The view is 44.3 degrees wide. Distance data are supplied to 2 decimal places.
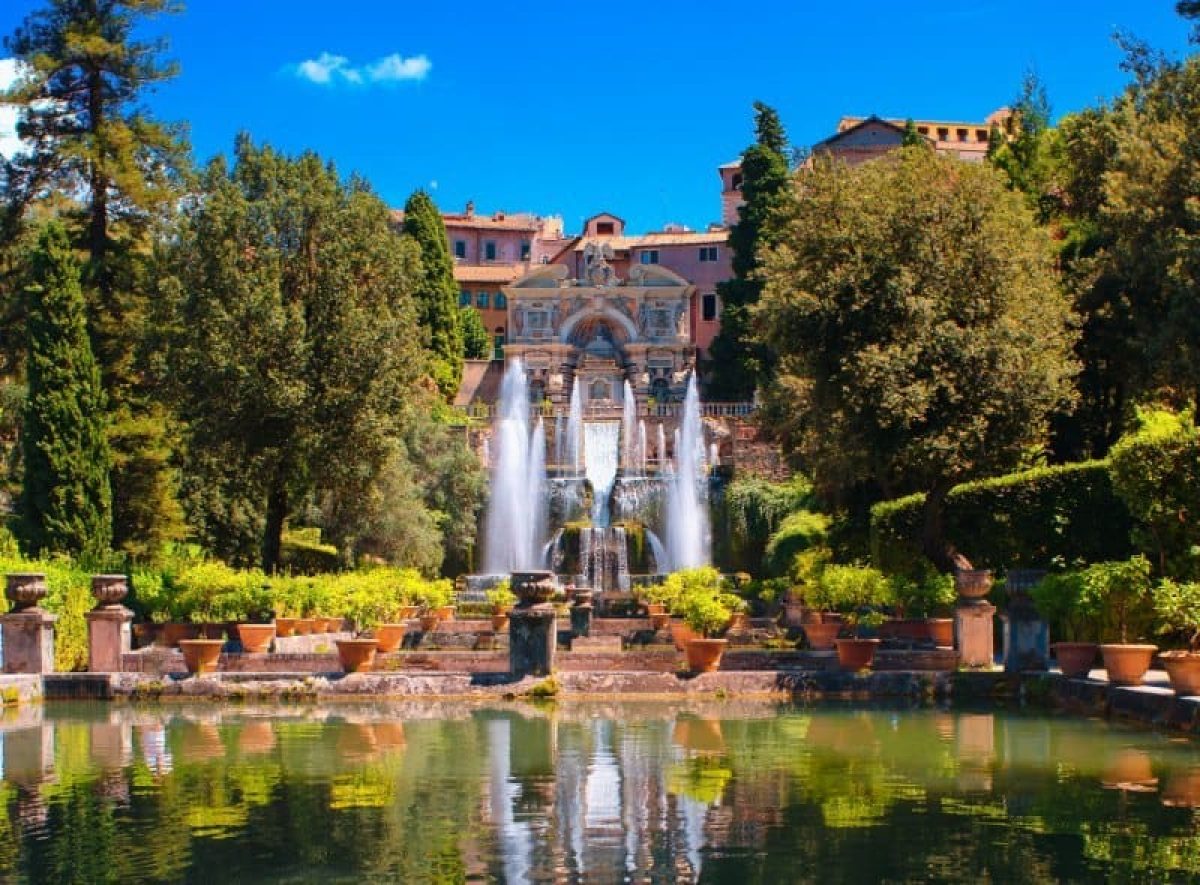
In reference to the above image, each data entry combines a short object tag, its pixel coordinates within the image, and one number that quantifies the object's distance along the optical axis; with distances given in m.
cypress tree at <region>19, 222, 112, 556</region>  30.08
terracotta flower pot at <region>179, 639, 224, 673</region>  20.28
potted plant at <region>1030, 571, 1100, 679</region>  18.09
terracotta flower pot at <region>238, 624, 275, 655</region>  22.88
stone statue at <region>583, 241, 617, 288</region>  81.56
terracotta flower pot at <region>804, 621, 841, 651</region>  24.92
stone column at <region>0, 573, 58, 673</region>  20.16
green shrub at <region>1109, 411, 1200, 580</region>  19.50
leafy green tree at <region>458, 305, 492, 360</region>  84.81
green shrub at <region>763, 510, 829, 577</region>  39.16
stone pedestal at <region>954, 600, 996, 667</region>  20.30
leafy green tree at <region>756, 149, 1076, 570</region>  26.97
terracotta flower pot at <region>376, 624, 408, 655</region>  23.09
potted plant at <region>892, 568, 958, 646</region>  23.66
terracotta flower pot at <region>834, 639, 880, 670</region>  19.66
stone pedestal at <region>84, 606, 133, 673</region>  21.06
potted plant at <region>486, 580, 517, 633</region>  28.91
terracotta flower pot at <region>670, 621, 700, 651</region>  21.19
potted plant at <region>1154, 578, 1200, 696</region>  14.85
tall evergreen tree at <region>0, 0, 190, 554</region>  33.28
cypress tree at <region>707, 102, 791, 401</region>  65.12
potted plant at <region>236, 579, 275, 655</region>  25.11
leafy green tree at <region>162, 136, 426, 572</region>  28.38
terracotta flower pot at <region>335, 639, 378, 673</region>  19.92
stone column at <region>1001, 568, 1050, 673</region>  19.08
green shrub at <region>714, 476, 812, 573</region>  50.94
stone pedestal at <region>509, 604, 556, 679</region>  19.19
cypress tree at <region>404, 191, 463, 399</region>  69.81
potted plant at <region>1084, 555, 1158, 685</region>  18.36
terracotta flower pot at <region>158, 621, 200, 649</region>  24.73
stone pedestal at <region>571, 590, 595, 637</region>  28.58
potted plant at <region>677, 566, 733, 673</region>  19.56
